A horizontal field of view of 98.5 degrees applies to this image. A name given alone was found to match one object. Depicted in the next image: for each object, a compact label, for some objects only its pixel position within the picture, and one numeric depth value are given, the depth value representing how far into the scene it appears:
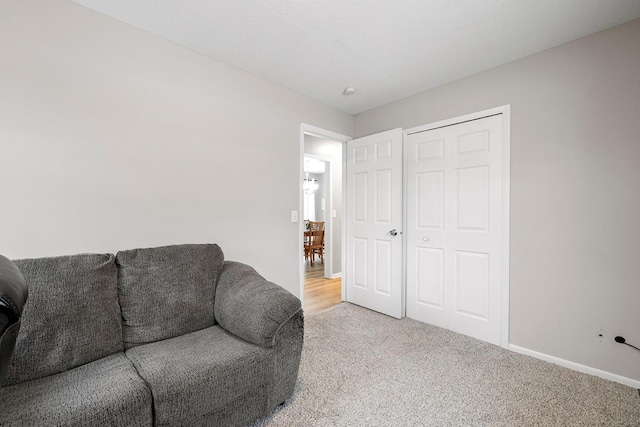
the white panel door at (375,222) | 3.00
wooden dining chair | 6.29
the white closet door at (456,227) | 2.45
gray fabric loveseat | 1.10
